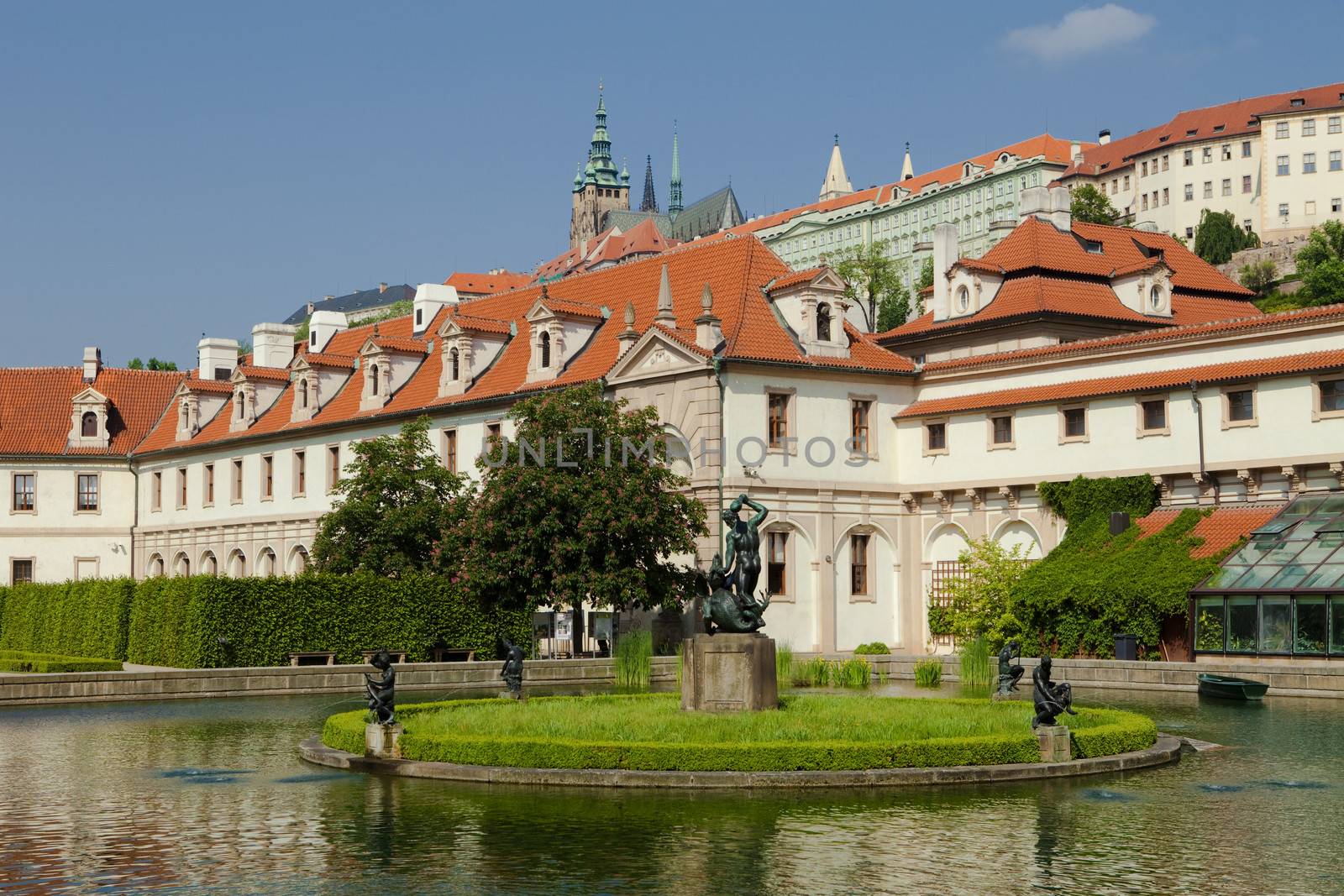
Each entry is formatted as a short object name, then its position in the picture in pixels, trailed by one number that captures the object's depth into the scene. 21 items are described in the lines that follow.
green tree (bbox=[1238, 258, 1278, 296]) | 133.62
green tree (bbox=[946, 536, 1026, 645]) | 49.44
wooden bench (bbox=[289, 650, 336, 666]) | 45.84
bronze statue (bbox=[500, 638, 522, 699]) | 32.91
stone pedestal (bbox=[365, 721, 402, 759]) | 24.25
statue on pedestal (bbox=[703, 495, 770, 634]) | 27.94
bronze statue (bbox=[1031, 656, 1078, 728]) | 23.69
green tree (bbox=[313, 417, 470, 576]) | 53.38
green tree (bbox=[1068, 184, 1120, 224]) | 117.38
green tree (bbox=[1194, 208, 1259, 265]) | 139.75
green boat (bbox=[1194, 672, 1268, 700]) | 35.06
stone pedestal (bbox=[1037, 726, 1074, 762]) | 23.38
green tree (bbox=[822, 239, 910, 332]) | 124.38
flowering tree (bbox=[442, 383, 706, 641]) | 46.59
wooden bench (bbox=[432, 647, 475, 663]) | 47.88
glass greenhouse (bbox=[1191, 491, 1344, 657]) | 40.97
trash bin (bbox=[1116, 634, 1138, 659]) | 44.59
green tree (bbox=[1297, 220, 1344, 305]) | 110.69
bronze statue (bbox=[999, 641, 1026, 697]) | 31.41
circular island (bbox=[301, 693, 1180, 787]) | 22.28
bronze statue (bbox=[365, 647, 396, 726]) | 24.59
